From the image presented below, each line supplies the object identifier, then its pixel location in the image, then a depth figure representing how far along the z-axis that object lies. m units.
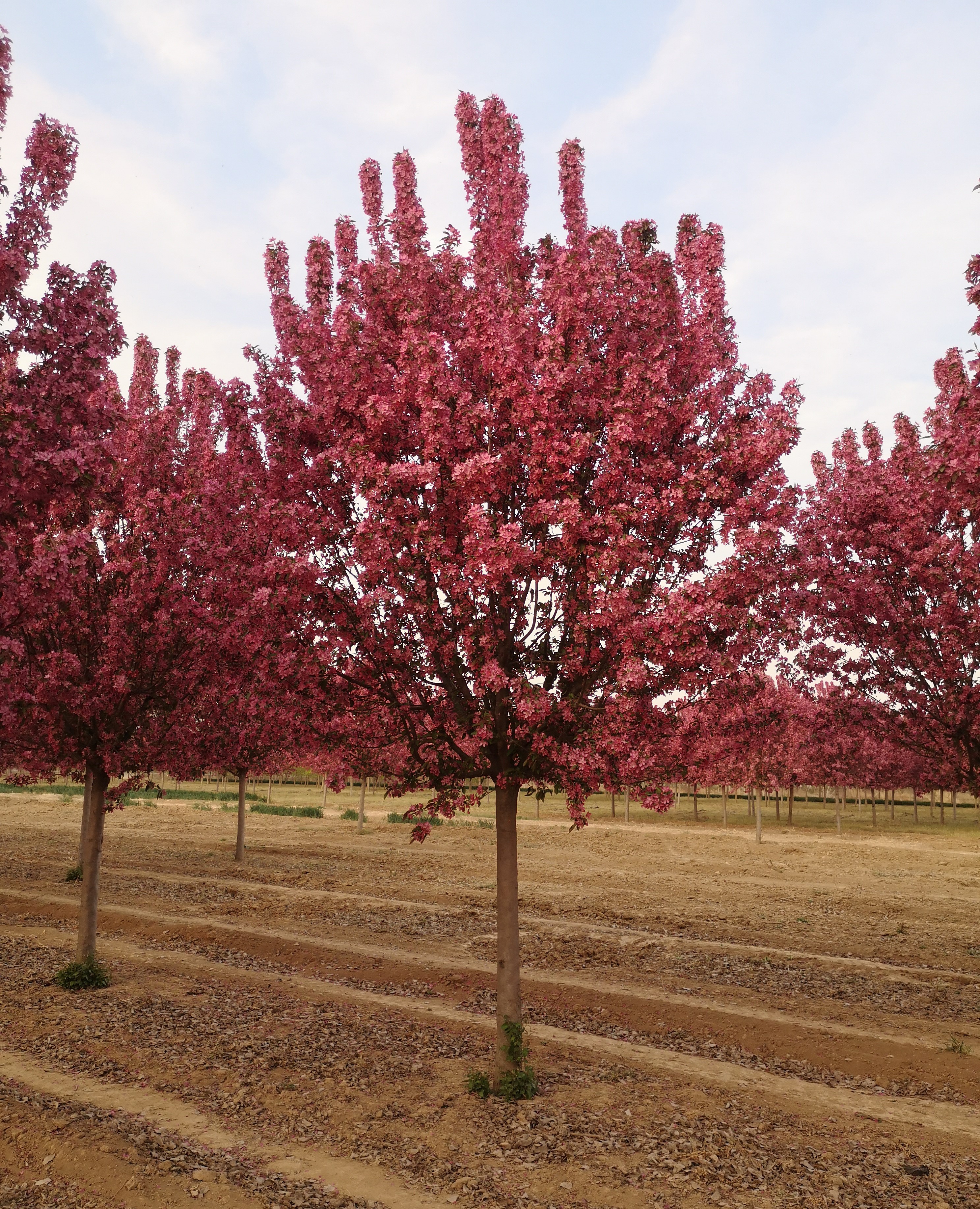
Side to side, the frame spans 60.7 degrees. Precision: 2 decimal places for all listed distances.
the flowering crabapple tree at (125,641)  11.13
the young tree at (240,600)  8.24
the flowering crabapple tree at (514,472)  7.58
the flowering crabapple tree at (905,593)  12.43
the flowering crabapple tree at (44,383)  6.34
